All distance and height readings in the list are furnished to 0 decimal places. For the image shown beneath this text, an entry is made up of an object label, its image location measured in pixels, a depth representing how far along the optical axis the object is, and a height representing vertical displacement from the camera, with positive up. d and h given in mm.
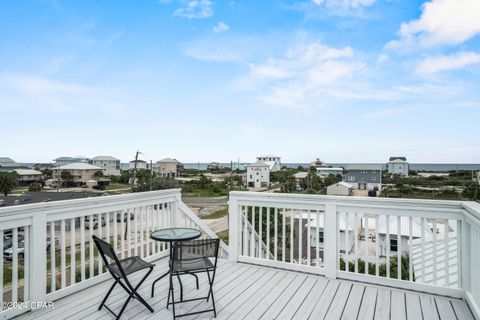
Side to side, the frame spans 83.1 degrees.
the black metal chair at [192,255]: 2643 -894
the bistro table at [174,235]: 2932 -803
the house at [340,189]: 28156 -2703
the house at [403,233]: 11383 -2944
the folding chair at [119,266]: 2502 -1017
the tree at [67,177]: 22550 -841
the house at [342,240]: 8805 -3698
